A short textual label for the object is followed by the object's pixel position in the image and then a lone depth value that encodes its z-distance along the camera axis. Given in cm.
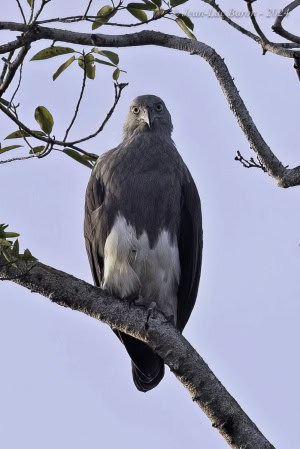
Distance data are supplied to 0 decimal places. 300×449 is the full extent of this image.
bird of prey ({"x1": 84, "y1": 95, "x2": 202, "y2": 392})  1126
